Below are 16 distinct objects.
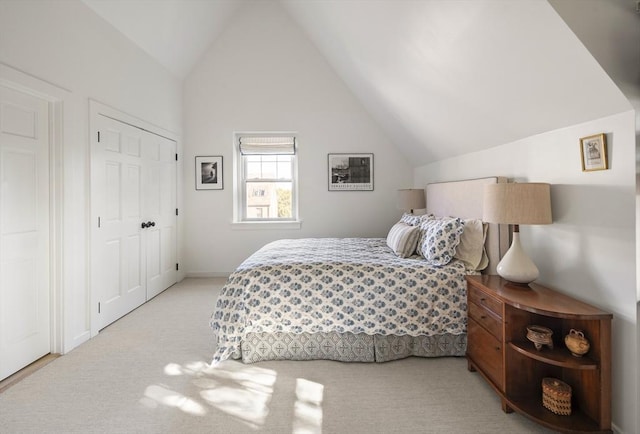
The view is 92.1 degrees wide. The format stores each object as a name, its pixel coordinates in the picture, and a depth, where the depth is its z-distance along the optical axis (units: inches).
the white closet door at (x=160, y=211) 143.0
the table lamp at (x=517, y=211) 67.9
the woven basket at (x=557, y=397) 59.2
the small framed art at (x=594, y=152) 59.2
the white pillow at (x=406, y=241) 104.3
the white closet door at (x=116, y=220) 109.5
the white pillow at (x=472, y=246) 93.0
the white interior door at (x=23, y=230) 79.5
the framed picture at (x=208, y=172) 178.2
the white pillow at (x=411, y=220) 123.3
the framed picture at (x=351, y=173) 180.4
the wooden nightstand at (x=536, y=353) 55.6
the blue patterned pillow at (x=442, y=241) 92.3
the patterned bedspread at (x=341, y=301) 86.0
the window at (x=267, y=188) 187.8
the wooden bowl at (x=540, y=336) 60.8
